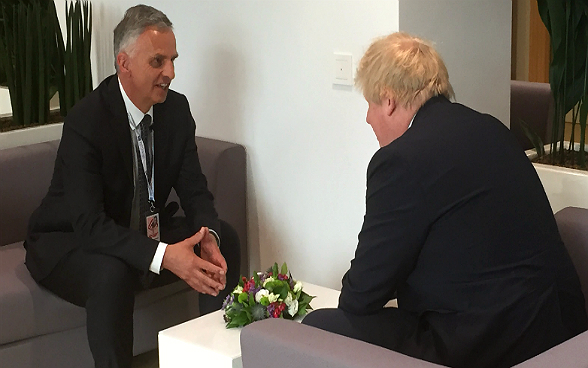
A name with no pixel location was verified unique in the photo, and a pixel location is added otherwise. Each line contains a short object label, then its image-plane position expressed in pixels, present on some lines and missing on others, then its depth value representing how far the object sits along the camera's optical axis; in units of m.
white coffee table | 2.20
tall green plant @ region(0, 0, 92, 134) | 3.72
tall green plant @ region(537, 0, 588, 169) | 3.02
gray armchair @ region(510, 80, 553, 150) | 4.24
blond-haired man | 1.87
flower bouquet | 2.32
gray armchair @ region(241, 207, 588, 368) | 1.51
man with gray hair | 2.69
